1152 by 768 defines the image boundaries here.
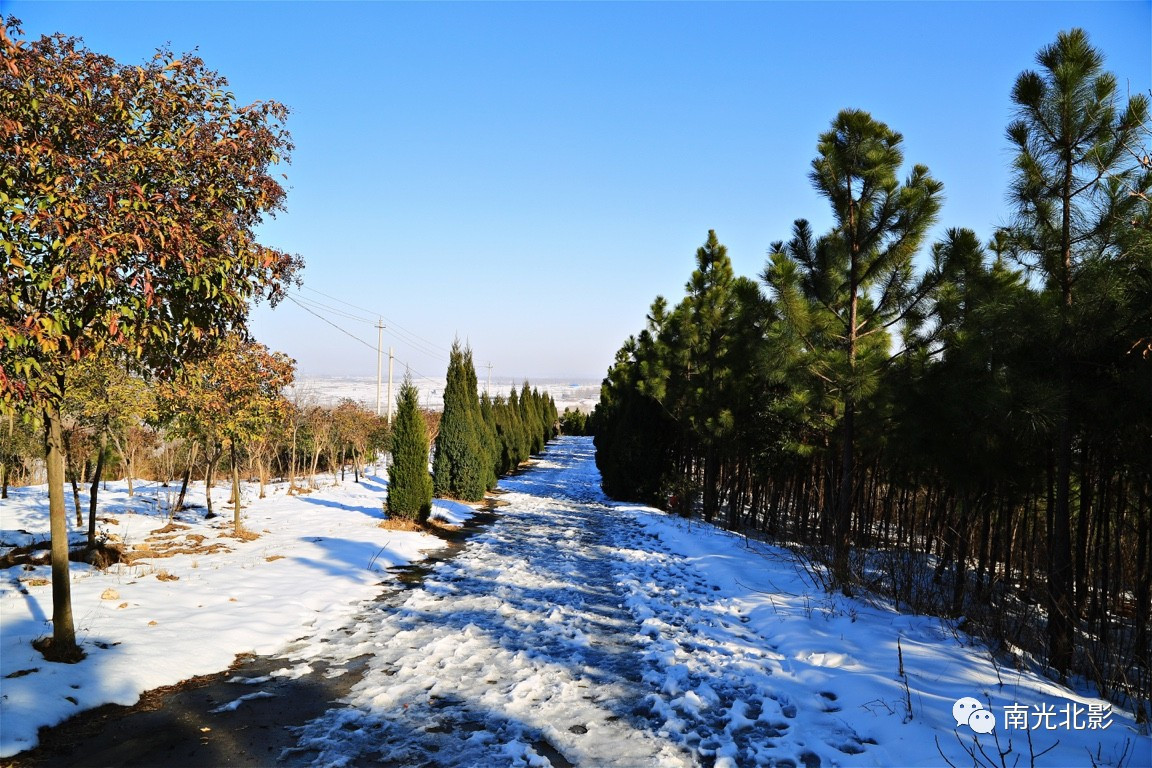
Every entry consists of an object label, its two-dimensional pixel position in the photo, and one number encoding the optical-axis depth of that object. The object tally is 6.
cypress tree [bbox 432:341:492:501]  16.58
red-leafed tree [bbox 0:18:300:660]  3.65
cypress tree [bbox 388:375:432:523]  12.30
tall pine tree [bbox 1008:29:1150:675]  5.39
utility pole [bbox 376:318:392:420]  30.95
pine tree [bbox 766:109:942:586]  7.94
